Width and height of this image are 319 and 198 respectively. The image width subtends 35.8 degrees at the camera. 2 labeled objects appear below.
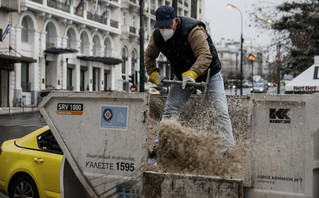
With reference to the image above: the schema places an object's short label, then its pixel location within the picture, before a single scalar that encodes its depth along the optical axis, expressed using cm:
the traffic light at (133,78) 3006
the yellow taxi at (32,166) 596
